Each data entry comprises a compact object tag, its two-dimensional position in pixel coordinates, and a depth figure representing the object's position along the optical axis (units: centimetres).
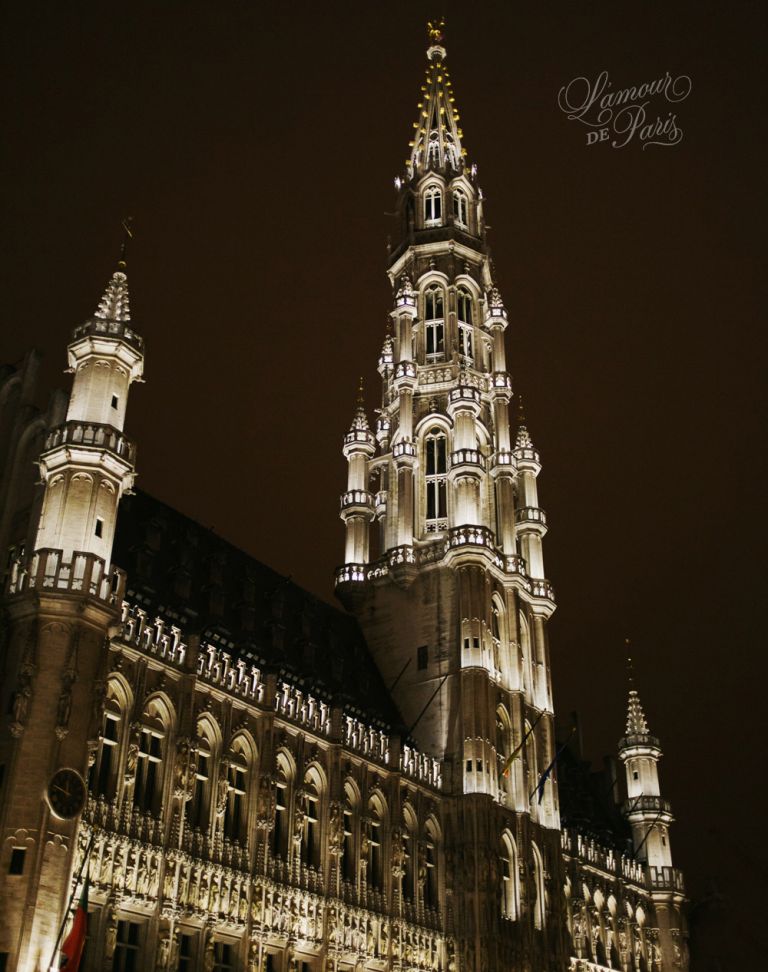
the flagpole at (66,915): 3344
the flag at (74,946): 3312
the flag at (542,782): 5775
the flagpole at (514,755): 5684
